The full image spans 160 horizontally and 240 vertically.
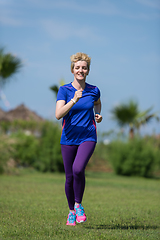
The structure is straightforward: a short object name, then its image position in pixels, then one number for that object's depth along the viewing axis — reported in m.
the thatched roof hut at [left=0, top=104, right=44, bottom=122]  65.19
